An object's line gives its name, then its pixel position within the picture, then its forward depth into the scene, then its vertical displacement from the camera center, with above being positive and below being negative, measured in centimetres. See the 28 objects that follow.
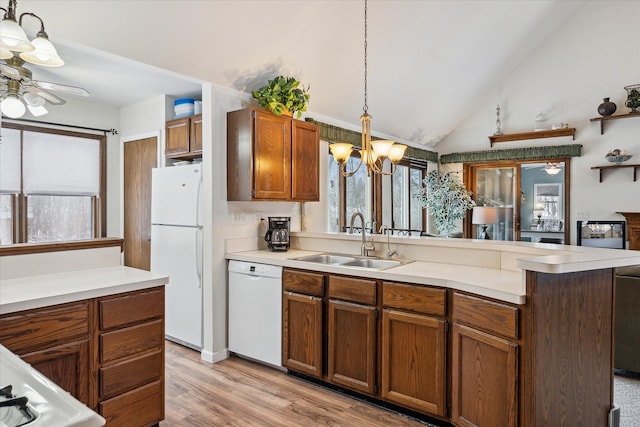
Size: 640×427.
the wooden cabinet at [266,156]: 336 +46
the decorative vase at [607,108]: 578 +146
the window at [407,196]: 652 +24
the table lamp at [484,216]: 629 -9
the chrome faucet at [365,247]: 331 -30
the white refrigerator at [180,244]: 357 -32
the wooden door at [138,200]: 453 +11
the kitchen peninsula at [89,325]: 184 -56
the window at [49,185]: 409 +26
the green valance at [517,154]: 623 +93
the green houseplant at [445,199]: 688 +19
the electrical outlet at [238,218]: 361 -8
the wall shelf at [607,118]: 565 +132
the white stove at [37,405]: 76 -39
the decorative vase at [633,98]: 558 +155
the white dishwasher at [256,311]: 316 -81
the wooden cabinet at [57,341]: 177 -60
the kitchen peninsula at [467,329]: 197 -68
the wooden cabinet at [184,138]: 378 +69
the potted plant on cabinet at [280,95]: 349 +99
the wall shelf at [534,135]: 623 +121
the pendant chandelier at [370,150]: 289 +43
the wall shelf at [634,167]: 569 +62
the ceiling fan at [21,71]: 175 +74
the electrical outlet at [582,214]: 616 -5
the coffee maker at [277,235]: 365 -23
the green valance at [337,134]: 455 +89
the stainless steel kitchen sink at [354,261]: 310 -40
